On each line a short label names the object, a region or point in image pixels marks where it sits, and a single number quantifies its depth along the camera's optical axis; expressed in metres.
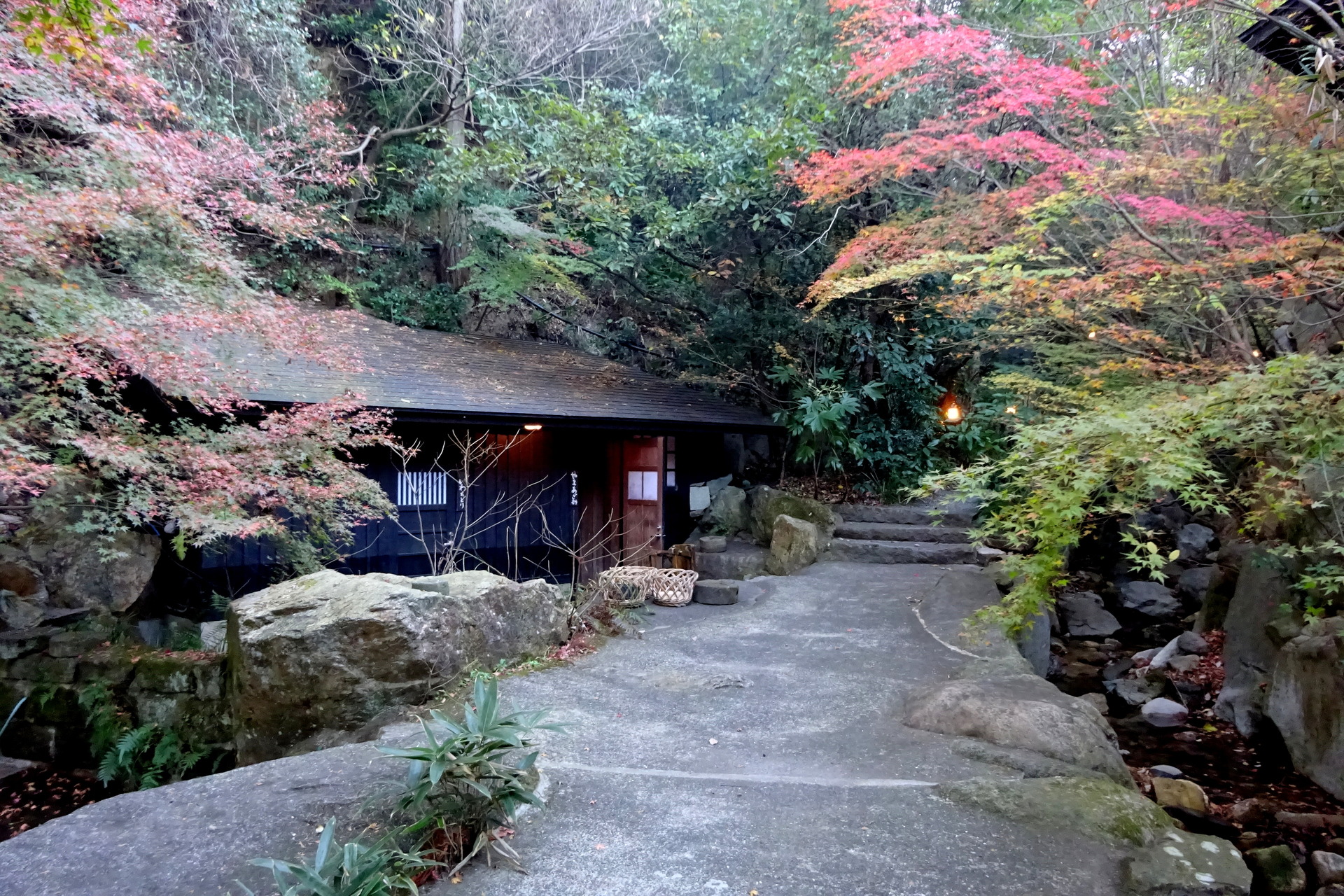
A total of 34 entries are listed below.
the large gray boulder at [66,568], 7.33
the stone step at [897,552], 10.17
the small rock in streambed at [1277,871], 4.56
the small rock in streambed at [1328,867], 4.57
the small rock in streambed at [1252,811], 5.43
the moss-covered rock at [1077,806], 3.34
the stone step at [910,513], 11.05
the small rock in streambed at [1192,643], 8.56
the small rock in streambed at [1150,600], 10.38
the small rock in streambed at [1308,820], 5.22
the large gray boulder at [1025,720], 4.13
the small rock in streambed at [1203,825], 5.27
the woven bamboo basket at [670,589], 8.66
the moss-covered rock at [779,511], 11.01
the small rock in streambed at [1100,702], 7.62
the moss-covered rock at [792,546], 10.36
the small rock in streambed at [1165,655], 8.58
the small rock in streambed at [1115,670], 8.63
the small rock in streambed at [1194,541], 11.19
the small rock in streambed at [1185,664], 8.28
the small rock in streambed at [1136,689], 7.98
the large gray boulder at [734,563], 10.91
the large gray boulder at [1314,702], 5.65
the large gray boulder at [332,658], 5.18
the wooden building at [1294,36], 4.90
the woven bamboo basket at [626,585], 8.00
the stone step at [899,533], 10.65
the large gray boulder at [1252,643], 6.88
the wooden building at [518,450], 8.68
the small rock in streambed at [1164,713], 7.40
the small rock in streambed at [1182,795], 5.56
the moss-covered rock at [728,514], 11.98
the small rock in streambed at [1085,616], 10.14
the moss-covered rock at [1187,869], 2.93
